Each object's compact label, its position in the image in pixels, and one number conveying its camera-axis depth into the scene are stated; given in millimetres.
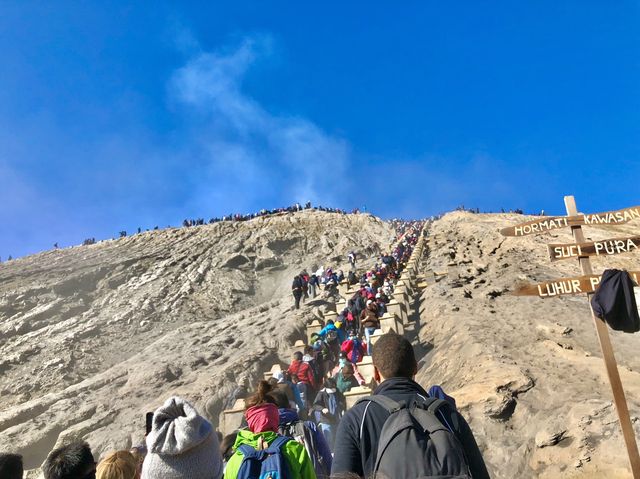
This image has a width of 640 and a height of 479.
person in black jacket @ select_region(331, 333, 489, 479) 2484
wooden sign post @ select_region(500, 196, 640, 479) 4902
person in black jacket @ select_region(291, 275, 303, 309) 18438
